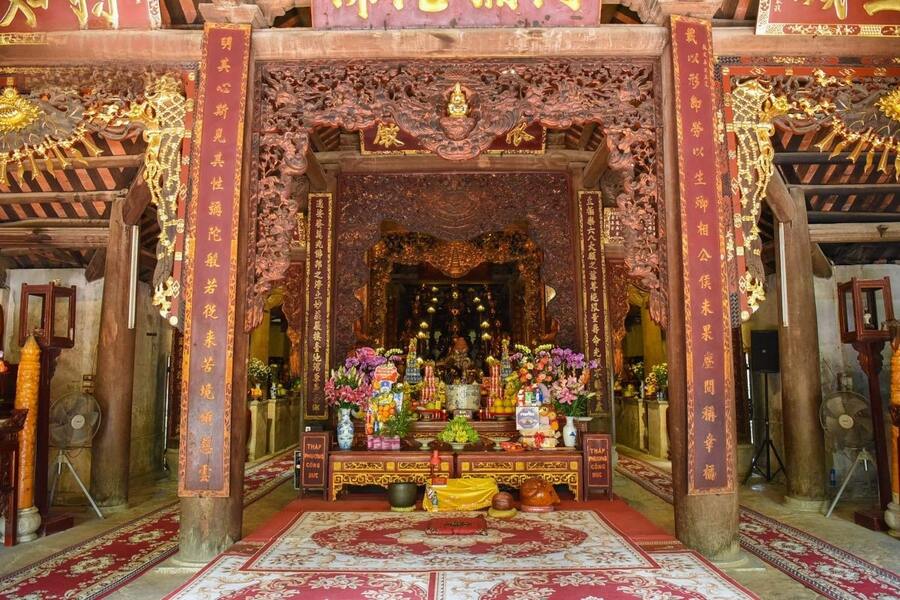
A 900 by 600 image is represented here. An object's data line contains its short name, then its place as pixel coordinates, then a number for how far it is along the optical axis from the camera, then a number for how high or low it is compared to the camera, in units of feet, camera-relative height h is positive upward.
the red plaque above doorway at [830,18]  14.19 +7.74
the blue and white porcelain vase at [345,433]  19.47 -2.00
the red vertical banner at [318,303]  22.65 +2.35
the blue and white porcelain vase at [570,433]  19.58 -2.08
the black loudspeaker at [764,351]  23.41 +0.48
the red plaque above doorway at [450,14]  14.33 +7.92
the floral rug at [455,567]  10.75 -3.78
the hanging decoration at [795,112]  14.20 +5.77
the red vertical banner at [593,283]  23.25 +3.05
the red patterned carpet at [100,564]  11.49 -4.00
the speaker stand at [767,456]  23.17 -3.36
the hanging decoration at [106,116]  14.23 +5.83
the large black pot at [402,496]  17.25 -3.49
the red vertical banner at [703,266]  13.03 +2.06
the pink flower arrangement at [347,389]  20.13 -0.69
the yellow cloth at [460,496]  17.20 -3.50
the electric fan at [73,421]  18.56 -1.51
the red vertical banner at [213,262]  13.14 +2.24
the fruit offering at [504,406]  22.85 -1.43
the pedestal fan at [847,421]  18.40 -1.70
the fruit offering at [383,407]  19.75 -1.24
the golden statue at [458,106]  14.66 +5.97
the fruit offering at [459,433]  19.43 -2.05
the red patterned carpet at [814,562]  11.44 -4.08
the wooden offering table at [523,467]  18.52 -2.93
